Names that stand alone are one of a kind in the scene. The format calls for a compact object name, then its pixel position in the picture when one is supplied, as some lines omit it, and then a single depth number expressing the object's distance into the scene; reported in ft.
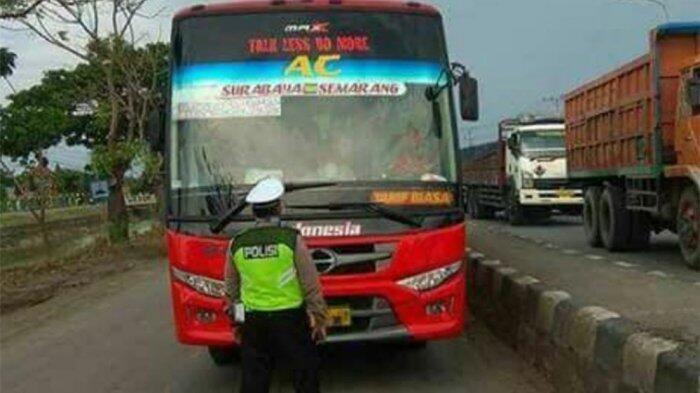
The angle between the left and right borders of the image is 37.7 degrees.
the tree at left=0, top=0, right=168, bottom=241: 83.25
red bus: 24.40
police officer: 19.48
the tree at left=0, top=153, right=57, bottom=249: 78.18
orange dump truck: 42.39
